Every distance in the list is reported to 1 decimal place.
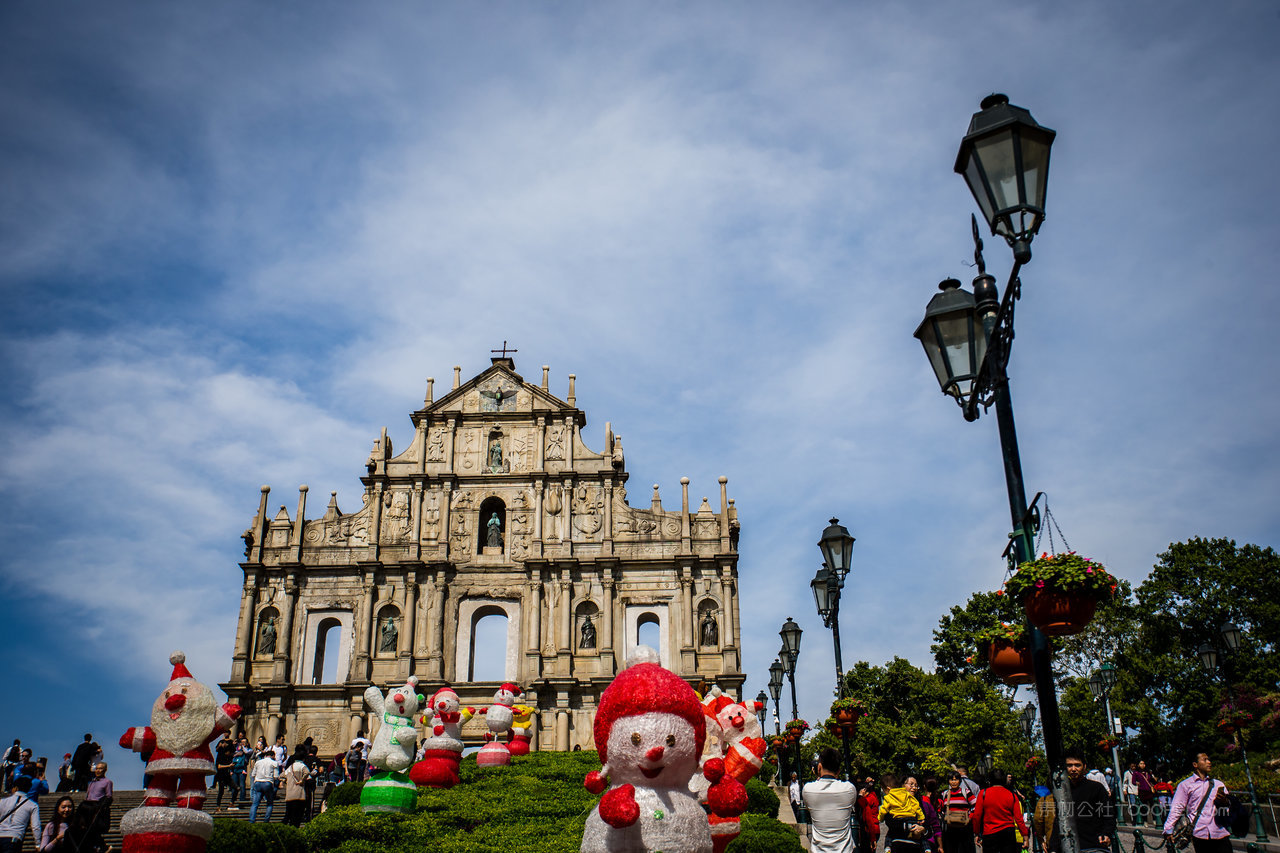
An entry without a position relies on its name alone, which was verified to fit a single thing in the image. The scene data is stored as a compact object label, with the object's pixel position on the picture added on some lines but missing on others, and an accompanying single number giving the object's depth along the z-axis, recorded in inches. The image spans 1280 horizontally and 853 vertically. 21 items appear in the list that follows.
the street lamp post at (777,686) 818.8
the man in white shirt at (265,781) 699.4
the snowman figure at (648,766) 297.7
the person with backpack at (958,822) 416.5
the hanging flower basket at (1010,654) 266.2
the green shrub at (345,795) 711.7
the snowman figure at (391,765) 585.6
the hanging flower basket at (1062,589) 234.4
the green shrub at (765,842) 451.5
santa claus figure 356.2
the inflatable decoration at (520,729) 879.7
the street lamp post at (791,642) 692.7
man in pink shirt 353.4
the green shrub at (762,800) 673.7
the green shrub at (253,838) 430.0
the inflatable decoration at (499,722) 818.8
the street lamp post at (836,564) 501.0
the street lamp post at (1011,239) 216.5
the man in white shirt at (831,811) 363.3
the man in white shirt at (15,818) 476.1
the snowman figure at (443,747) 683.4
